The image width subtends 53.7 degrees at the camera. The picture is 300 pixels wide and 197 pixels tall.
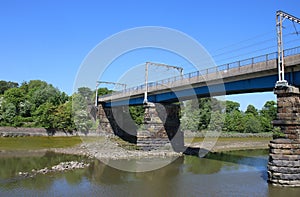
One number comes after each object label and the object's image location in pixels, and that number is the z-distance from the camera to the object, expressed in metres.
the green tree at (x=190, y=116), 70.31
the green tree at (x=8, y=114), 60.06
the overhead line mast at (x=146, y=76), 46.84
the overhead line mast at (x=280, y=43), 23.72
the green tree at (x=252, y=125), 83.81
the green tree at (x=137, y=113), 80.12
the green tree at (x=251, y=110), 104.86
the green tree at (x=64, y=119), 58.72
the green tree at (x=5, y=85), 109.06
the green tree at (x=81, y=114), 62.28
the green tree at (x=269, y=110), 98.33
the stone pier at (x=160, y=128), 45.22
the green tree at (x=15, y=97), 68.75
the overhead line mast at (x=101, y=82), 67.20
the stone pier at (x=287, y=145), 22.23
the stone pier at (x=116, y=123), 65.50
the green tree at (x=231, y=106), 102.64
